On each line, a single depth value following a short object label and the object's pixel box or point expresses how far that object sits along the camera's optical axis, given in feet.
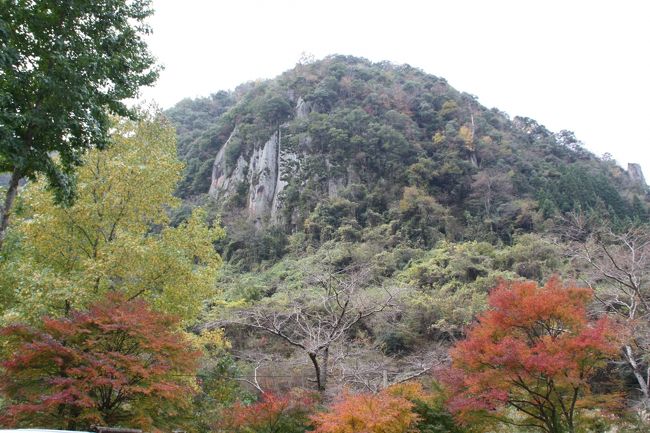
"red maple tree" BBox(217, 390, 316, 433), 33.42
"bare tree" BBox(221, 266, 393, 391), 47.21
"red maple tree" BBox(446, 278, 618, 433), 29.37
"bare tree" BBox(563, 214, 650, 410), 44.88
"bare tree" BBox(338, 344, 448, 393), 50.49
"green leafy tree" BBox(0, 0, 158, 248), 21.49
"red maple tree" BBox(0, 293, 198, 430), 23.06
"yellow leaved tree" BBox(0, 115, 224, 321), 29.94
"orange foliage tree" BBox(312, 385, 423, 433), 28.71
